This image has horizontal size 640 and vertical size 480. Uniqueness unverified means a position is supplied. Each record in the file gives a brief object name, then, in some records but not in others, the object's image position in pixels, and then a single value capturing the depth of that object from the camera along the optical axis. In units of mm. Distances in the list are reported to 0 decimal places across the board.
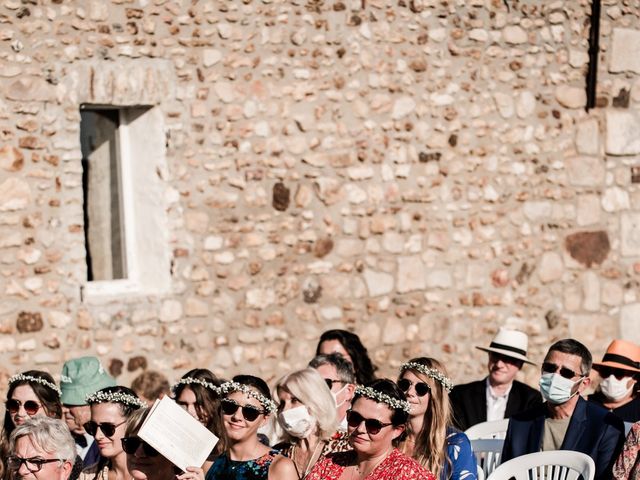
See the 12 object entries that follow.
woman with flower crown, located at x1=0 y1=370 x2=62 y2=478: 12789
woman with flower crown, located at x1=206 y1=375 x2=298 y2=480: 10375
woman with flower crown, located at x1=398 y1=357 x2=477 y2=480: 11273
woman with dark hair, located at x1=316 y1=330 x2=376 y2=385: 15234
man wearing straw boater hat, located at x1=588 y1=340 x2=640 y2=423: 14383
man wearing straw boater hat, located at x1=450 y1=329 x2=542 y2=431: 15250
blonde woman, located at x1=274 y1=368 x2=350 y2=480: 11156
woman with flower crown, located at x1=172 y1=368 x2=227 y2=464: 12086
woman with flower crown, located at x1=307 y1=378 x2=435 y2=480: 9805
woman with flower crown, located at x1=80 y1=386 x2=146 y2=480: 11039
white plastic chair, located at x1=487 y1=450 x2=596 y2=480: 11609
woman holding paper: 10375
